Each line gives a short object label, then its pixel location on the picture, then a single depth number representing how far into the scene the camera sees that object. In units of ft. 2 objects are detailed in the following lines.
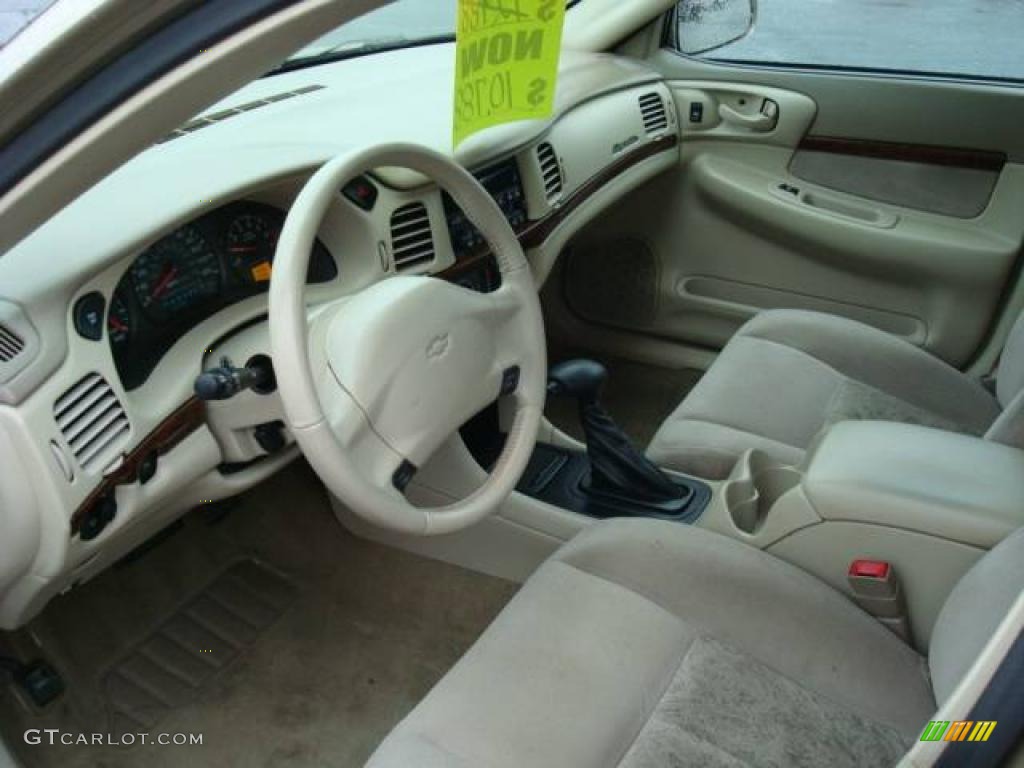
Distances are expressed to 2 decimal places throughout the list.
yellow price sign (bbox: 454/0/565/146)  3.61
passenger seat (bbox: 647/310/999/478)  5.68
